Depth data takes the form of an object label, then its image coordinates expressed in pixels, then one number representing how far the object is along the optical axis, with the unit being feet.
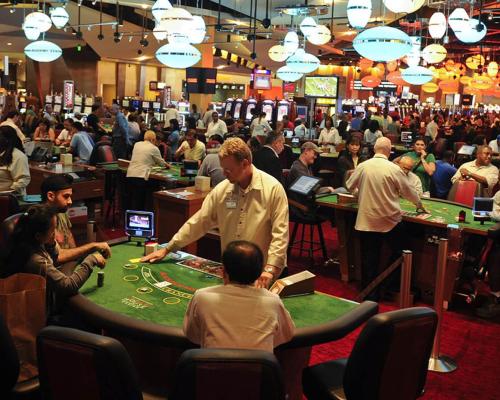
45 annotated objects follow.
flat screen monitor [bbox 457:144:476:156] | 38.17
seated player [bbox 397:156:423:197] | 21.68
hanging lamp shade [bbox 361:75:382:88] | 70.59
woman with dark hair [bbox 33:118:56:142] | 37.49
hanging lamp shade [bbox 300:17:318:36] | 33.65
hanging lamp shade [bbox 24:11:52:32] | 34.58
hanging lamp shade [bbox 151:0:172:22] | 31.04
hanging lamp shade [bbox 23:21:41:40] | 34.71
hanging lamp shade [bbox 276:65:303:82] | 44.02
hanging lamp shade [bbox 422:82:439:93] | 86.62
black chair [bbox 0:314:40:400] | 9.20
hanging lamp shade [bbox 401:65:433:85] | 38.04
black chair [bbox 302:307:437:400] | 8.90
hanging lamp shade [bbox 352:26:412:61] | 20.92
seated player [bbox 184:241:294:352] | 8.67
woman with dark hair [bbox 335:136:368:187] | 27.12
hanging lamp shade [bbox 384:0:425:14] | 22.58
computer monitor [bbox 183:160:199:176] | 27.48
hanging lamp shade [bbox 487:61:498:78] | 60.85
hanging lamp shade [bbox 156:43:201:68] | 27.48
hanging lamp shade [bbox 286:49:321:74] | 38.01
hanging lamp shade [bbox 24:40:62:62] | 34.47
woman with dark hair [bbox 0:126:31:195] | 20.99
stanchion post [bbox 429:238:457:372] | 15.07
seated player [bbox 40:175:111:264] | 13.25
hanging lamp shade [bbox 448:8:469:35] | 27.43
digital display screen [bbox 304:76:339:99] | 58.44
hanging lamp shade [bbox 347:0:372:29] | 25.32
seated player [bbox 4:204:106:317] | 11.30
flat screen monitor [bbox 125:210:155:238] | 14.52
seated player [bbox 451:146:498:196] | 24.59
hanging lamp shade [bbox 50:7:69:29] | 37.68
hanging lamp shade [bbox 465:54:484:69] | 61.45
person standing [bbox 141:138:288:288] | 12.51
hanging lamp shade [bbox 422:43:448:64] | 37.68
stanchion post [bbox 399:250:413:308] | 14.23
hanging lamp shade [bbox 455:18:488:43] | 28.02
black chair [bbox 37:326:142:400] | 7.81
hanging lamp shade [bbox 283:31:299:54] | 36.72
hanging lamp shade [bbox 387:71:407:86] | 64.03
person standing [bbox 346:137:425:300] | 19.04
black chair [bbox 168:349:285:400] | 7.39
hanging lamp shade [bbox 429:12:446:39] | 30.25
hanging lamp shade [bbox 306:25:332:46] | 34.09
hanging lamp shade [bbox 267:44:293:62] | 43.80
